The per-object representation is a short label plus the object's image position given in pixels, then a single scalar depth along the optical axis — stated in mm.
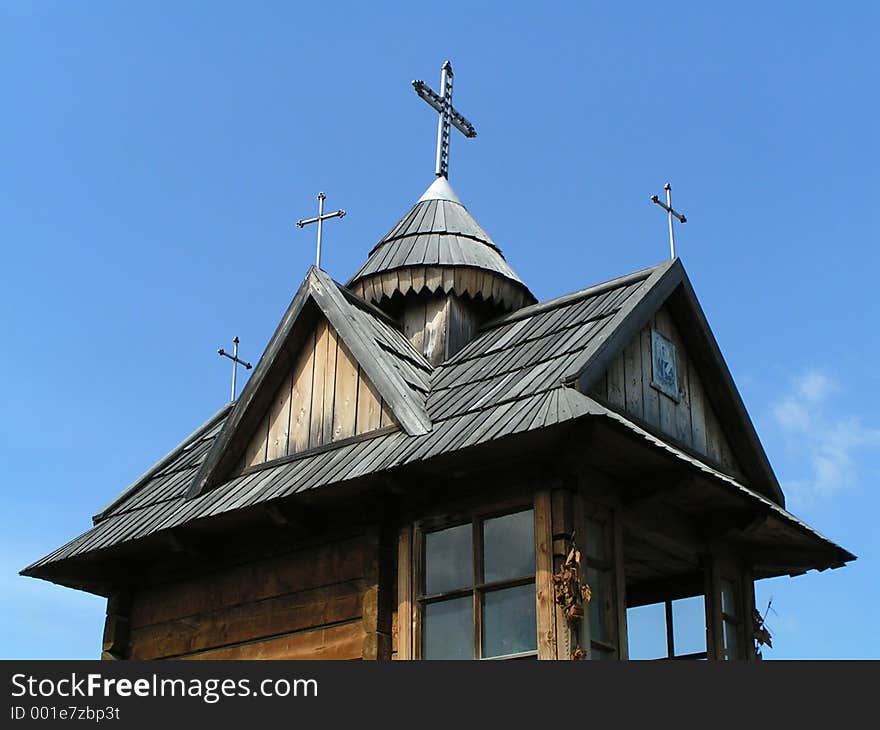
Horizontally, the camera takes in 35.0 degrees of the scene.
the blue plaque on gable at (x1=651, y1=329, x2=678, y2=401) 13586
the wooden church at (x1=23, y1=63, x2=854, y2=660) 11648
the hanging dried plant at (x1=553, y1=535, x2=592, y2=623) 10992
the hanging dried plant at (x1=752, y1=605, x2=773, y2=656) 13781
